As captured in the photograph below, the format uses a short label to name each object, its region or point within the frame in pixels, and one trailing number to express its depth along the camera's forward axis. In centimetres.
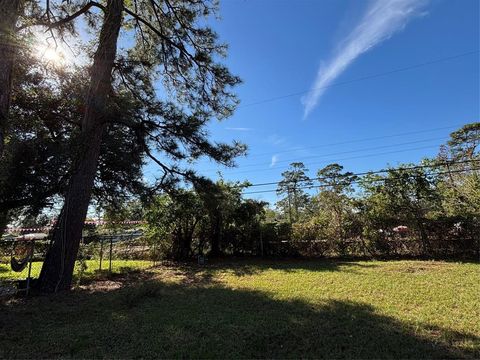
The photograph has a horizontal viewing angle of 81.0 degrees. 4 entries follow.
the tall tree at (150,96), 584
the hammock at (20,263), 527
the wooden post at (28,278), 549
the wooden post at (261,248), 1130
